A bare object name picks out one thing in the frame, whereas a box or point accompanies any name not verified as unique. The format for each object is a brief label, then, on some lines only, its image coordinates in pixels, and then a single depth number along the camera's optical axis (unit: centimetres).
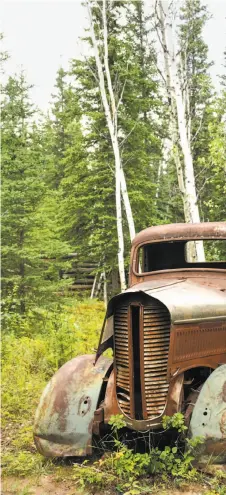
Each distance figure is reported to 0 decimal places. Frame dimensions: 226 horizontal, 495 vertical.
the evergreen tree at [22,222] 1037
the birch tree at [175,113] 1028
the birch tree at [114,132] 1400
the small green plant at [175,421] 407
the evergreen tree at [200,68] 2039
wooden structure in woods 1936
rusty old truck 425
